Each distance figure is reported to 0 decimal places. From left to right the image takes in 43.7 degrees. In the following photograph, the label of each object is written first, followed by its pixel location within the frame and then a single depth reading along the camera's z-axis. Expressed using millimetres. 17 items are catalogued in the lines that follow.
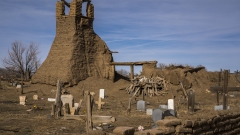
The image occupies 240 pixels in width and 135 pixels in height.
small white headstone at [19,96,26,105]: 20312
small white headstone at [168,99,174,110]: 16531
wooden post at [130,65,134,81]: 33938
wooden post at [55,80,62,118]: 14500
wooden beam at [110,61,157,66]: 33469
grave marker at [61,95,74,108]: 15824
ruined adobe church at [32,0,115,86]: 30984
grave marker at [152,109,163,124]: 10992
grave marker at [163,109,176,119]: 11154
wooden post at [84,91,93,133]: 9455
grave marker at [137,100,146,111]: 18297
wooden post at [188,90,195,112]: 16650
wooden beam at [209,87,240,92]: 15348
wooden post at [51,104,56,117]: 14335
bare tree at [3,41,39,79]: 51125
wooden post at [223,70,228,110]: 12364
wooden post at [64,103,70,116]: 14382
